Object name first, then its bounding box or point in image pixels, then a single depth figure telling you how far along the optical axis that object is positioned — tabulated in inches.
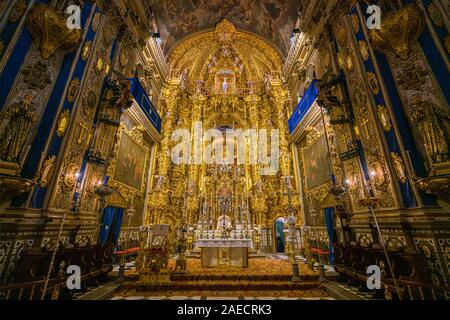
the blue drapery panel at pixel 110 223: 304.9
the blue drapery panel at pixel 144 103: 381.7
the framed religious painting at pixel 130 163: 380.8
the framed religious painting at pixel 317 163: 374.5
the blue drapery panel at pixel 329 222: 339.1
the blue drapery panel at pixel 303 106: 371.6
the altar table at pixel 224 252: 291.1
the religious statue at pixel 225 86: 730.2
